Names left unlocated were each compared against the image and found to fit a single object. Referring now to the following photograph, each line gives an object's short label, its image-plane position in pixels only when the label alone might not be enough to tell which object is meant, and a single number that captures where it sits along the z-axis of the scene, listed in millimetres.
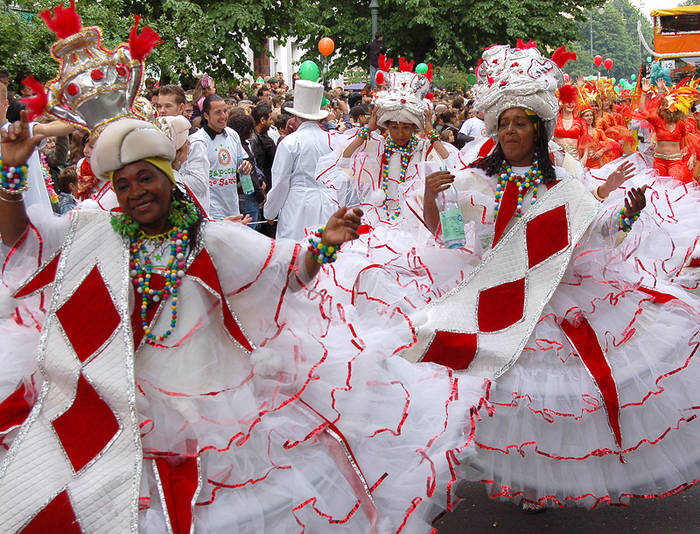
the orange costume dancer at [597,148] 11383
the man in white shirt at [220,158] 8734
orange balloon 18906
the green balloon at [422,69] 7716
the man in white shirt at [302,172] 8297
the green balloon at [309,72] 8797
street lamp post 22625
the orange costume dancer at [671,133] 11086
